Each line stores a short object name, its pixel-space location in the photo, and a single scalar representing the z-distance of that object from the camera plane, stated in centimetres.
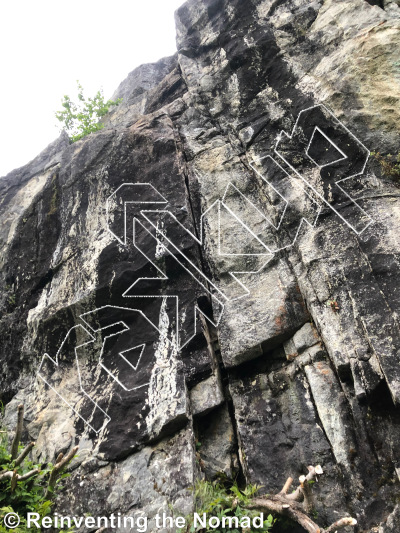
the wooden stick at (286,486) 434
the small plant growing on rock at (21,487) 429
